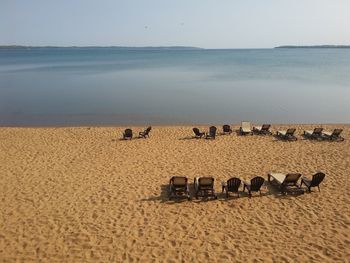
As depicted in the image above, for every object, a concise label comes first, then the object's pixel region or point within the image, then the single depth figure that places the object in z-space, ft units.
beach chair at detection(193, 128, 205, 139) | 66.23
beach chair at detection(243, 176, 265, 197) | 39.27
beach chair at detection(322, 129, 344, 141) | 64.08
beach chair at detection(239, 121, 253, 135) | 68.49
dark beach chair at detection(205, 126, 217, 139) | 66.12
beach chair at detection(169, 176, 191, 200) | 39.04
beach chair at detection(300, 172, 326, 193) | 40.01
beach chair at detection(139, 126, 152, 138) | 67.99
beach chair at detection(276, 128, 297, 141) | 64.90
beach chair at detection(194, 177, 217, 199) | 38.68
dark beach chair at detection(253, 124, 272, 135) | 69.15
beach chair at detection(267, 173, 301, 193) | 40.24
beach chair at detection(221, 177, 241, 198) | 38.91
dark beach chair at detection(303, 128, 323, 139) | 65.31
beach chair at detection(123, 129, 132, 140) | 66.28
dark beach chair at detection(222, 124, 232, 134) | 70.18
